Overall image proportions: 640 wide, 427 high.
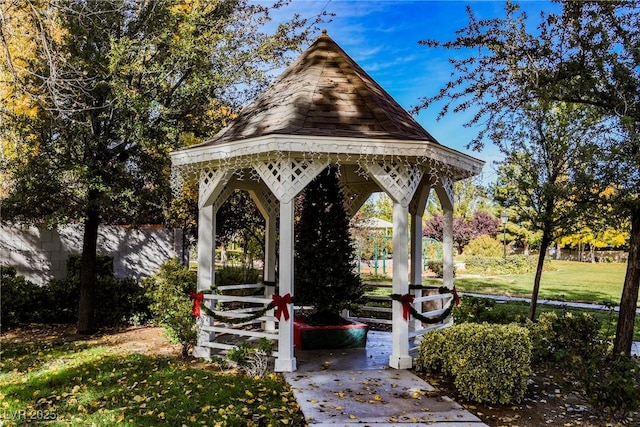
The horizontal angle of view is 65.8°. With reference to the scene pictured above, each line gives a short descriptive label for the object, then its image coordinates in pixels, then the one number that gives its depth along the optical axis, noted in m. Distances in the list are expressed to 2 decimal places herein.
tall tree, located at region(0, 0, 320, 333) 7.93
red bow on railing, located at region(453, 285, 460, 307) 8.09
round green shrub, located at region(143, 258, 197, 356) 7.16
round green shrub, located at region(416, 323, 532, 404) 5.26
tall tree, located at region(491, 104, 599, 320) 9.17
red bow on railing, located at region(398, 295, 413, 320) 6.71
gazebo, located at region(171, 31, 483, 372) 6.39
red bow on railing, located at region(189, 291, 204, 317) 7.29
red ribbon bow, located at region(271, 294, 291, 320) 6.41
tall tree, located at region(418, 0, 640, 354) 6.20
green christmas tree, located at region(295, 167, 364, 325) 7.79
